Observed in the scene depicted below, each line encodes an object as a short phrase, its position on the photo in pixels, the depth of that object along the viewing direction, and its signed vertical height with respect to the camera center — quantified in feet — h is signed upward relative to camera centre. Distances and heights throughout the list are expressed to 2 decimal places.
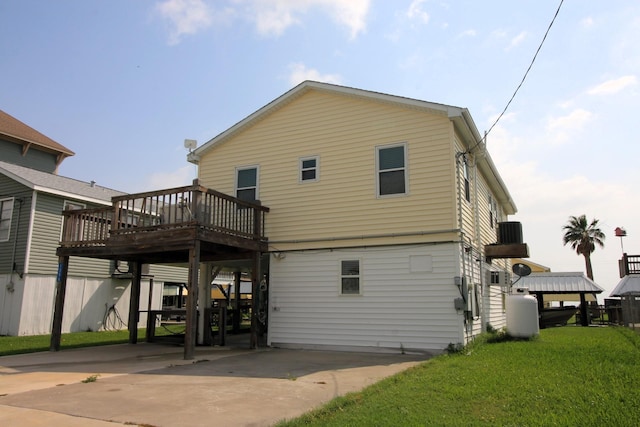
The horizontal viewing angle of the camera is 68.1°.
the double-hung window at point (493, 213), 54.34 +10.29
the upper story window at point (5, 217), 57.82 +9.73
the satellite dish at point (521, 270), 45.52 +2.92
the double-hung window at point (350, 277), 37.96 +1.78
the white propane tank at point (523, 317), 40.40 -1.40
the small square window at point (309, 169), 41.39 +11.28
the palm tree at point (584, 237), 151.94 +20.49
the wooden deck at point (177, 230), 34.04 +5.18
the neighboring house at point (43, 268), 55.31 +3.62
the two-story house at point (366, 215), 35.42 +6.79
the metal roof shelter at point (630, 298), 49.29 +0.35
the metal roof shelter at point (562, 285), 74.59 +2.58
